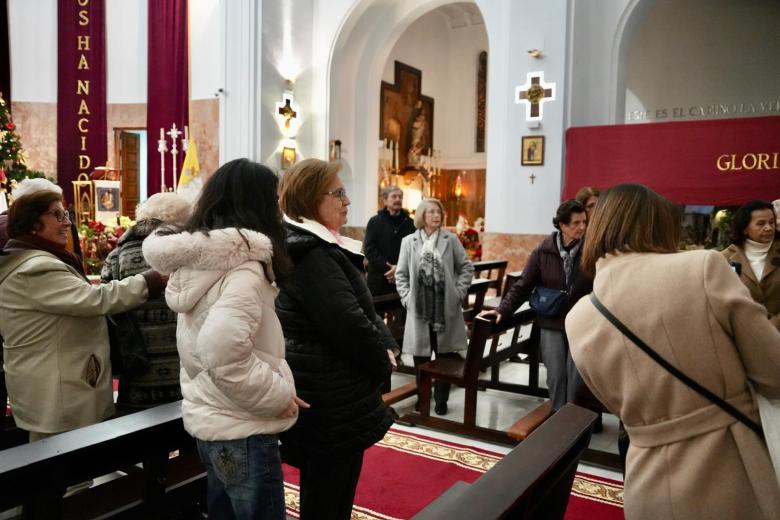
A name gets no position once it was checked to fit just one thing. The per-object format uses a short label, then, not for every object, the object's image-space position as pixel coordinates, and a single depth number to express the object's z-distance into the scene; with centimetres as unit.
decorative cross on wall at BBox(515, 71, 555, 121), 841
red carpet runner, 307
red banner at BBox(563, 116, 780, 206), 685
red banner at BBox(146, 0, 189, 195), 1170
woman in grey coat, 452
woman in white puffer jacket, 157
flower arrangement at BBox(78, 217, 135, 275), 577
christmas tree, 904
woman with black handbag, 364
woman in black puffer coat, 192
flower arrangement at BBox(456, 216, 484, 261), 1146
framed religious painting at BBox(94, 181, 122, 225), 902
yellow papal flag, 983
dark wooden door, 1259
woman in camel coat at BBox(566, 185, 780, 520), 154
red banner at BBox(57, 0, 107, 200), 1194
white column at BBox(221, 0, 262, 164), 970
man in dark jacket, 566
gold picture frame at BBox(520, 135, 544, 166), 849
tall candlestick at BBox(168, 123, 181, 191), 1028
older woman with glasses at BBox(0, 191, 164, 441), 246
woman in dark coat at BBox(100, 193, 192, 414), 273
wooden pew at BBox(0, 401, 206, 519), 170
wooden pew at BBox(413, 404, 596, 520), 133
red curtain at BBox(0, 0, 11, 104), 1172
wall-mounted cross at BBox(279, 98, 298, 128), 1012
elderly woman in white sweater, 365
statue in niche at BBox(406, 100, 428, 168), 1589
